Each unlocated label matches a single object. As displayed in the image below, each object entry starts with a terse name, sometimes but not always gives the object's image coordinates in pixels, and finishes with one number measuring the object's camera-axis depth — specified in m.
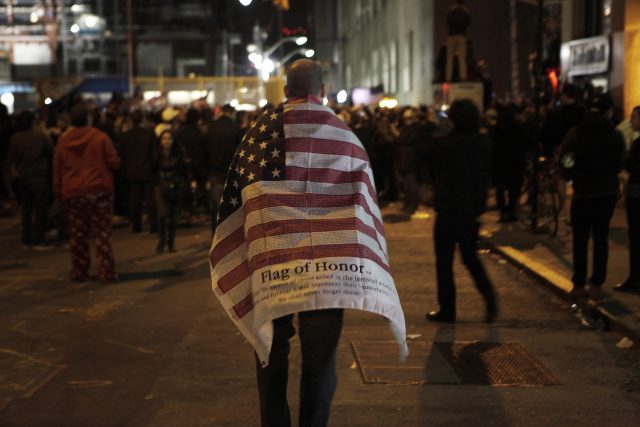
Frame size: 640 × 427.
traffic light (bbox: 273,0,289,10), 21.06
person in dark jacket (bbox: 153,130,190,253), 13.05
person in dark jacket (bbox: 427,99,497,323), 8.26
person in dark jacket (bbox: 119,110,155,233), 15.64
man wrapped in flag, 4.31
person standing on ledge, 22.69
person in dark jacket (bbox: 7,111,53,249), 13.73
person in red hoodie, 10.53
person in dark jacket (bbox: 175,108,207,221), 15.39
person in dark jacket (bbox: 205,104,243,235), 14.52
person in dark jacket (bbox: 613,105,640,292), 9.62
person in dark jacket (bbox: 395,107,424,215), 18.23
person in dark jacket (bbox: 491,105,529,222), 16.16
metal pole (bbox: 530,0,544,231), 14.53
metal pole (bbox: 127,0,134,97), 38.02
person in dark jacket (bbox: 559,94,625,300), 9.18
